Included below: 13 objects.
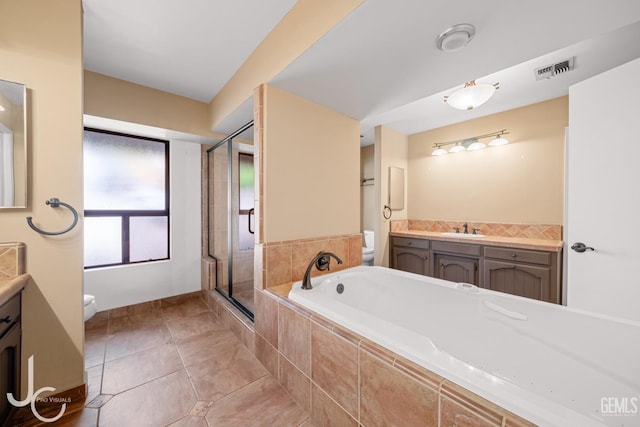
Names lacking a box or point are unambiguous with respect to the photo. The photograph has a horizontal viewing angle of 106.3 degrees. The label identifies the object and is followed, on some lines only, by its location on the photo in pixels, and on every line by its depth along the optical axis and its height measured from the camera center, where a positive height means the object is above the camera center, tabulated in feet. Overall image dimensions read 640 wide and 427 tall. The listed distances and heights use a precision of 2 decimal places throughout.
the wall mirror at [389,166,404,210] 11.67 +1.16
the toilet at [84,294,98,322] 5.74 -2.36
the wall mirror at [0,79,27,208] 4.01 +1.12
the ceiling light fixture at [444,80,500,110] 6.22 +3.08
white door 4.76 +0.40
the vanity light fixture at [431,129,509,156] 9.71 +2.93
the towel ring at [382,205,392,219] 11.39 +0.04
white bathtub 2.46 -2.04
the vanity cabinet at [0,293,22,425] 3.53 -2.20
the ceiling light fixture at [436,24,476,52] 3.92 +2.96
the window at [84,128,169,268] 8.13 +0.45
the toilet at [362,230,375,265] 11.09 -1.91
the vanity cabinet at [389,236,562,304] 7.56 -2.00
